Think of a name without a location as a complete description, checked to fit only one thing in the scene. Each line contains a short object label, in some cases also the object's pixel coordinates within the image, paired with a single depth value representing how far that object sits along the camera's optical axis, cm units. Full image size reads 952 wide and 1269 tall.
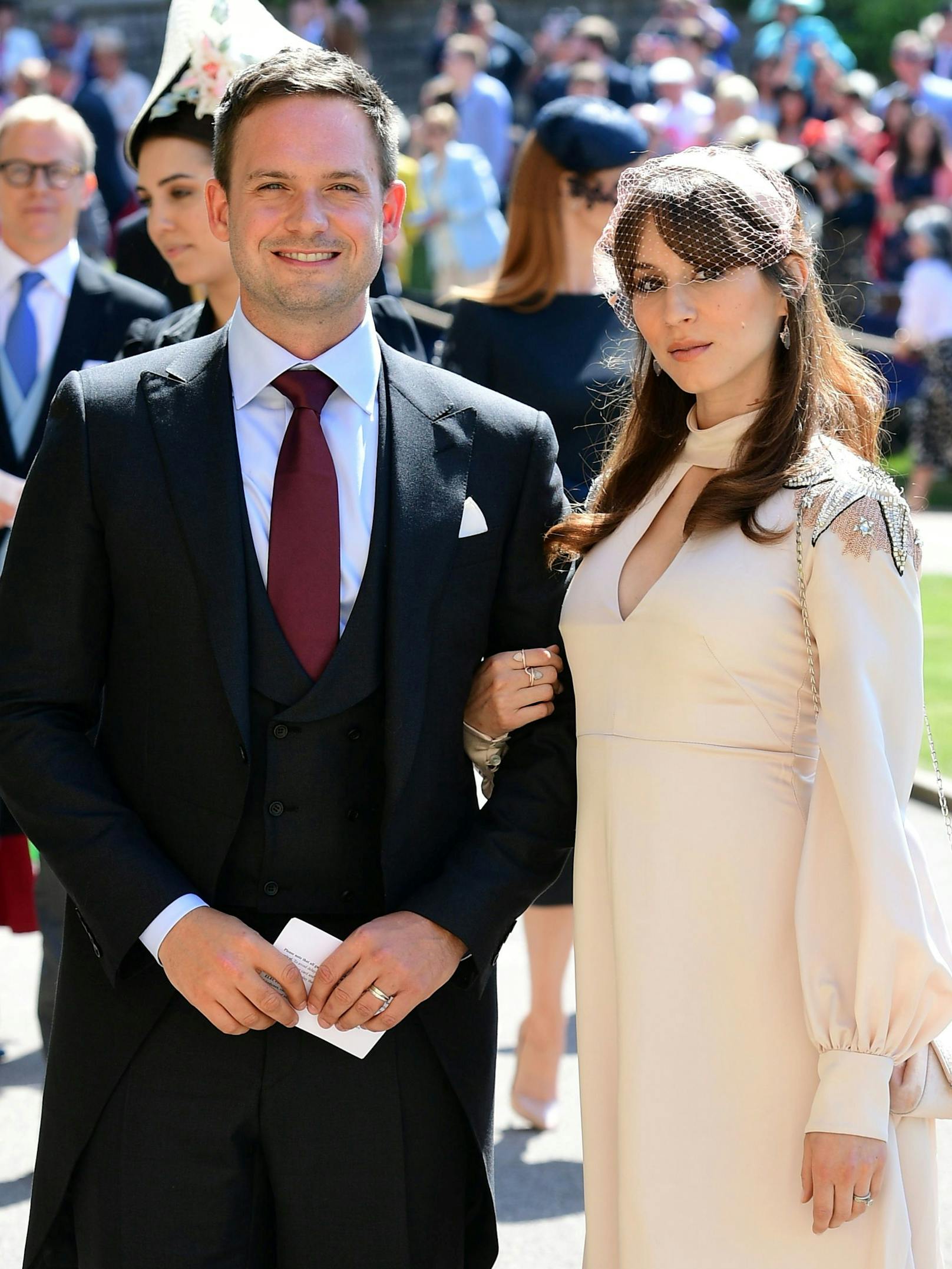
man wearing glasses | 968
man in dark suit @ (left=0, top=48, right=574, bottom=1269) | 504
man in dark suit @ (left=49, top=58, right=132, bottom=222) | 2712
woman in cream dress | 498
